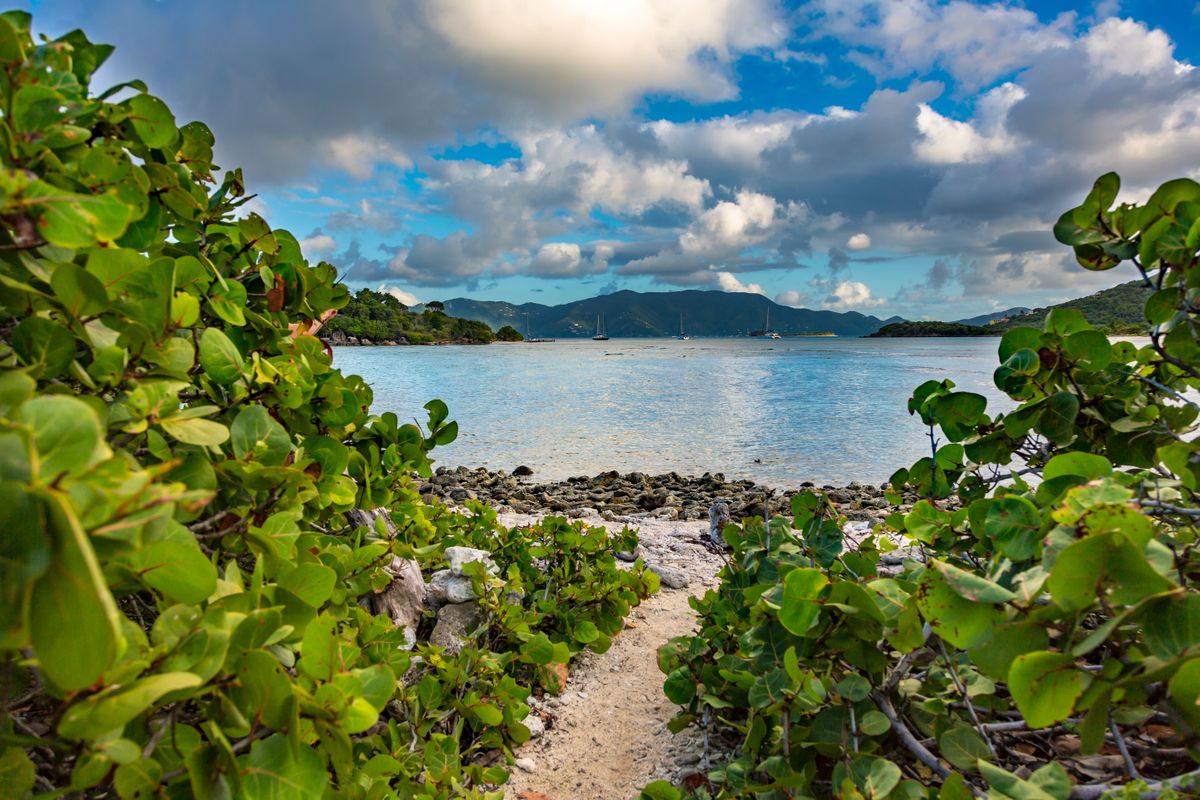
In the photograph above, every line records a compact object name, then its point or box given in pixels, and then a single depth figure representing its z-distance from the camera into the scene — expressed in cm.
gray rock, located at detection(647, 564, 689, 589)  600
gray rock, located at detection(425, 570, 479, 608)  392
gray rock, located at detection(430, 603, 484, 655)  370
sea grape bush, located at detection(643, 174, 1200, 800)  100
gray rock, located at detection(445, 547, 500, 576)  412
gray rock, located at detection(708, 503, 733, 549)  647
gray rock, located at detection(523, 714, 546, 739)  348
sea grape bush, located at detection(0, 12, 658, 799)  60
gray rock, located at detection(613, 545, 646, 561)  640
